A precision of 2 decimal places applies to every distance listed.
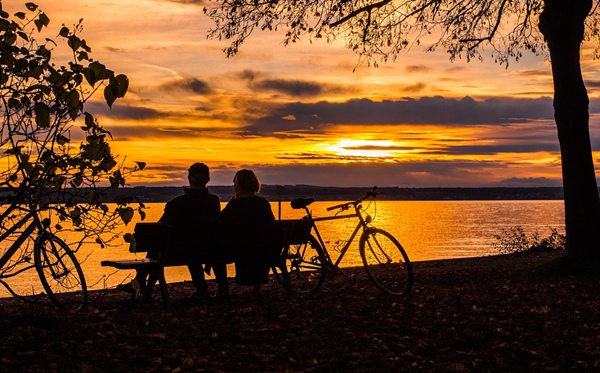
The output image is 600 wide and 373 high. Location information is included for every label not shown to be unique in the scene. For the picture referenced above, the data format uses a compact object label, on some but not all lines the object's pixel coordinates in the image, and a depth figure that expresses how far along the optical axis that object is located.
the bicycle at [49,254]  8.12
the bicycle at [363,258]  10.46
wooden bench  9.59
